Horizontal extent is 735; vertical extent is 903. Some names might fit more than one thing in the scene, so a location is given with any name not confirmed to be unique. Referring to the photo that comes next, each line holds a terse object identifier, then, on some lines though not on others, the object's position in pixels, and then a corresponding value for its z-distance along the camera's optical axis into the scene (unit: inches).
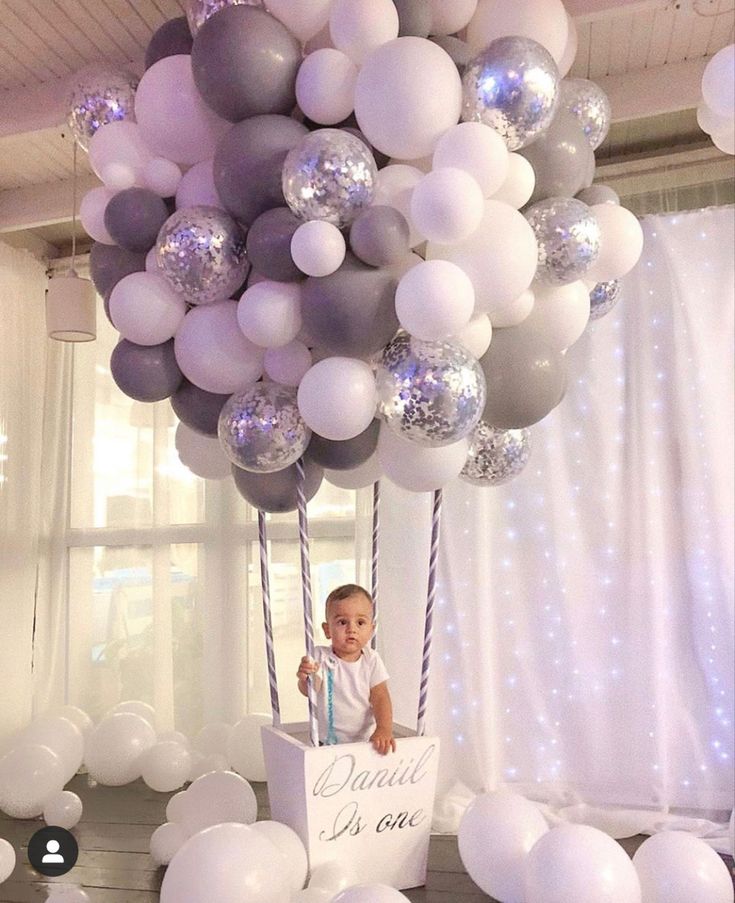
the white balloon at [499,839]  82.5
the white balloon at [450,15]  81.8
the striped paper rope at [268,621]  92.8
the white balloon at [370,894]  67.4
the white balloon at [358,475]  91.8
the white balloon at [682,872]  75.2
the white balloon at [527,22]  79.7
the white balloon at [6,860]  90.5
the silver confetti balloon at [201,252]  76.2
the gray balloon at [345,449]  83.0
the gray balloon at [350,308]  71.6
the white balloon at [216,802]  95.0
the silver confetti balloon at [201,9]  78.6
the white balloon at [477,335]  75.4
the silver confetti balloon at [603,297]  91.3
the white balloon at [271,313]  75.2
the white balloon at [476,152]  69.9
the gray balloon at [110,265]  88.0
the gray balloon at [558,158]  79.4
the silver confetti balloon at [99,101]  88.0
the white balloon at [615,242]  82.4
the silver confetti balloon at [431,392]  70.5
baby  91.6
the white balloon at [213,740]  134.8
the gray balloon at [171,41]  85.7
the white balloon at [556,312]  81.2
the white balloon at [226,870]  69.5
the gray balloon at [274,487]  87.4
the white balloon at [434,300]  68.1
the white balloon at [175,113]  80.6
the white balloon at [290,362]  79.7
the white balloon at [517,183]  75.7
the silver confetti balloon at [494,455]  90.0
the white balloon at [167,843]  94.1
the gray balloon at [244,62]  73.6
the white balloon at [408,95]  70.2
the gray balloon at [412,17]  77.3
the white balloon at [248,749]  126.9
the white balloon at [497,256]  72.6
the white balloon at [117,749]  126.8
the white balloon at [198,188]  81.9
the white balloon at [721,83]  60.2
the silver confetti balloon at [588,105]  86.6
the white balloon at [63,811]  107.9
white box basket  83.4
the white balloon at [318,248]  70.6
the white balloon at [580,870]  70.9
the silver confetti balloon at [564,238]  76.8
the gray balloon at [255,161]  74.9
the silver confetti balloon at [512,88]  70.9
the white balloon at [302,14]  77.0
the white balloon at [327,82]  74.5
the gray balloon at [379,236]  71.0
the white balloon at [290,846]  79.6
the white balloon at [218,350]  79.4
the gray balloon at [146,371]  84.2
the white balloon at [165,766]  123.3
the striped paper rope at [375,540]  101.8
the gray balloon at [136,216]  82.5
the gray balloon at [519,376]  78.4
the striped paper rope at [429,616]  91.9
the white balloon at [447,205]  68.4
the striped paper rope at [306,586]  86.1
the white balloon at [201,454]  95.7
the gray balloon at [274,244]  74.0
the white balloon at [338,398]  72.3
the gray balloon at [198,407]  85.4
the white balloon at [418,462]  80.7
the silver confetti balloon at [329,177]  70.2
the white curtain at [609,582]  117.1
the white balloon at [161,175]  84.0
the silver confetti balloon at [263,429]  76.9
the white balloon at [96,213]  88.1
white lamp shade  120.3
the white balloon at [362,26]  73.4
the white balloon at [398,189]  74.7
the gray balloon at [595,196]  86.1
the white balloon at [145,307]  80.7
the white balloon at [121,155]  84.4
